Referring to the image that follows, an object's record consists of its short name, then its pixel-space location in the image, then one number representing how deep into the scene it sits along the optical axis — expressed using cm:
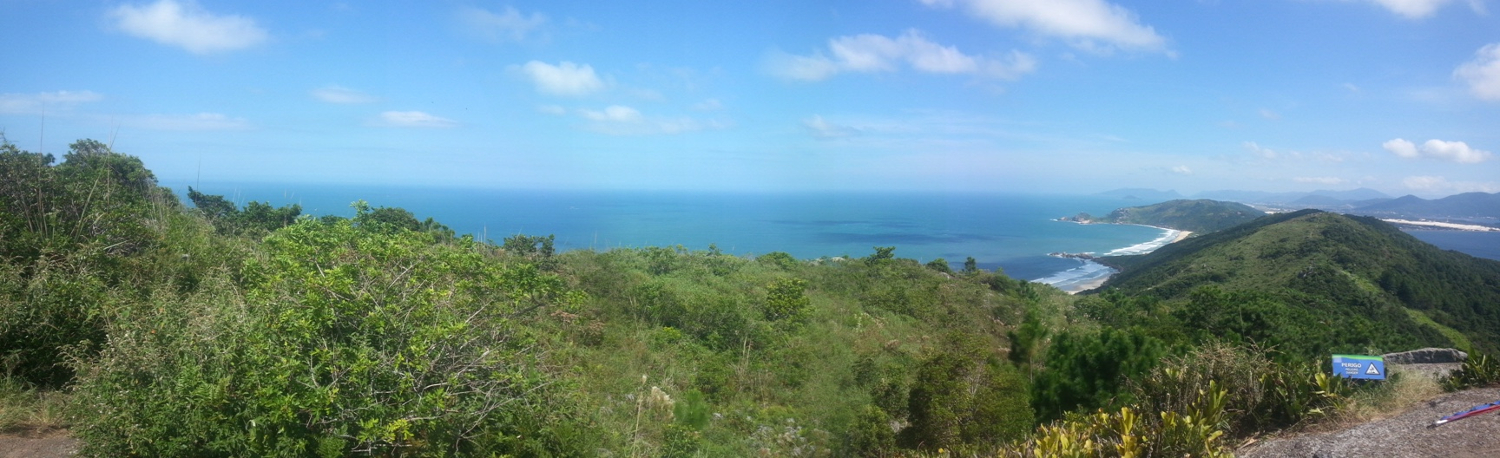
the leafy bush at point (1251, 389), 623
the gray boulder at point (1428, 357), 841
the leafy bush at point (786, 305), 1386
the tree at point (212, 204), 1974
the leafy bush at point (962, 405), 737
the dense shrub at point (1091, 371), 863
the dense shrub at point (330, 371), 429
